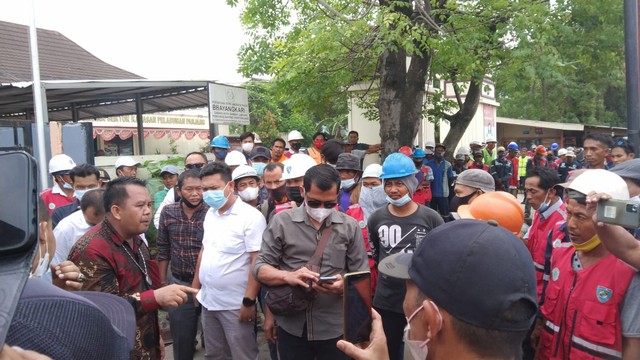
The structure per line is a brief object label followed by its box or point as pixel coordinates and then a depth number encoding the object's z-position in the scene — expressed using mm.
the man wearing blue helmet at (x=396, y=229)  3654
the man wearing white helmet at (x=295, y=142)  8664
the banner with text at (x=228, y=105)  8844
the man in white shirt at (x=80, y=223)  3777
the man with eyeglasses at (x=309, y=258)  3119
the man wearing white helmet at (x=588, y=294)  2299
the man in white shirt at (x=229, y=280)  3572
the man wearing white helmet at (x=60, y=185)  5285
